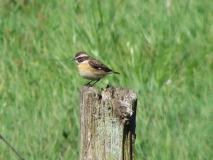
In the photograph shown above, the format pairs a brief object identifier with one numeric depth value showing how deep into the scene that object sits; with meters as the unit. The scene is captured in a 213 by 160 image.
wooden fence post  8.50
